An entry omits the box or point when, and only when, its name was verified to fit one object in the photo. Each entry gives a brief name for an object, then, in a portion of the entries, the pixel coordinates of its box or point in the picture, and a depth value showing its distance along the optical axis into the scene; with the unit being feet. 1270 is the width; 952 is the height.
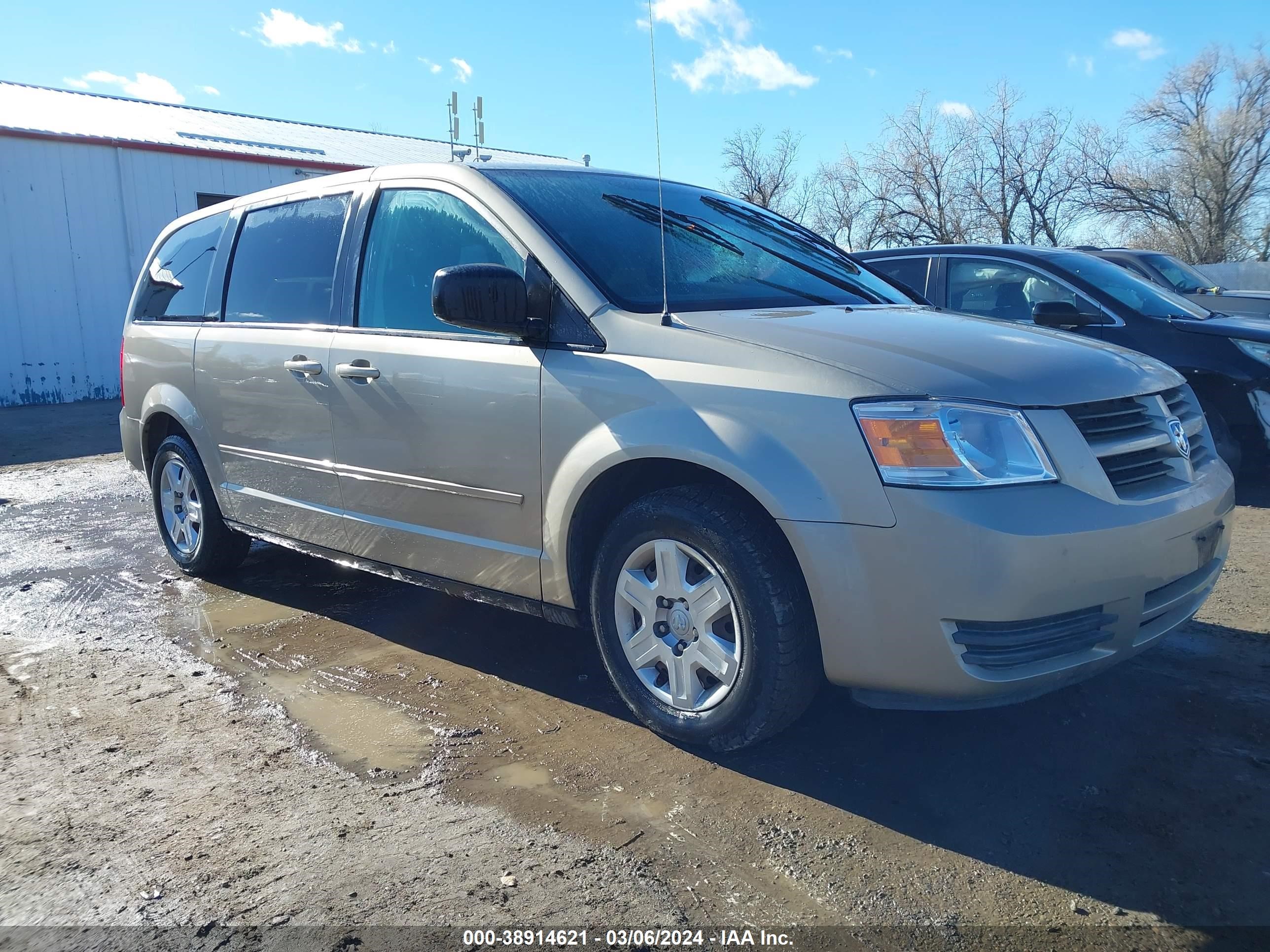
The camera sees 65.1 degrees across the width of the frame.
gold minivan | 8.52
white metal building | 49.37
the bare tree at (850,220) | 108.27
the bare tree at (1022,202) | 107.55
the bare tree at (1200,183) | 100.12
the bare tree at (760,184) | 98.37
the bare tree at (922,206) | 106.83
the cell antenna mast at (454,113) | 73.87
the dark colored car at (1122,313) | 20.12
